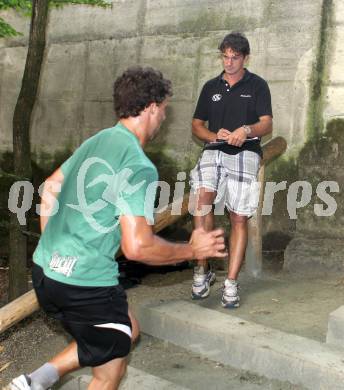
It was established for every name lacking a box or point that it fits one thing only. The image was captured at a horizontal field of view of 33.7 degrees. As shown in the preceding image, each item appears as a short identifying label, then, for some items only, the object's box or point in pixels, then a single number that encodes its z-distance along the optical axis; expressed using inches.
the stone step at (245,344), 137.7
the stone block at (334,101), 215.2
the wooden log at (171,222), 148.0
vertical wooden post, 214.4
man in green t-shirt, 105.0
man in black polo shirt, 181.8
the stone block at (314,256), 213.9
